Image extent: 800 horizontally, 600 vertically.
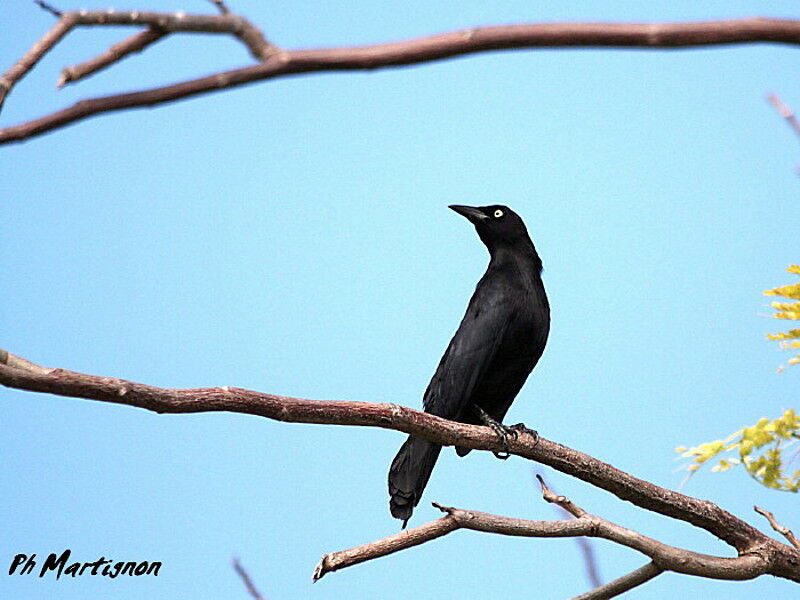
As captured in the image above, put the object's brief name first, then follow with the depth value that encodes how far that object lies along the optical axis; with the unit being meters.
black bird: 9.01
